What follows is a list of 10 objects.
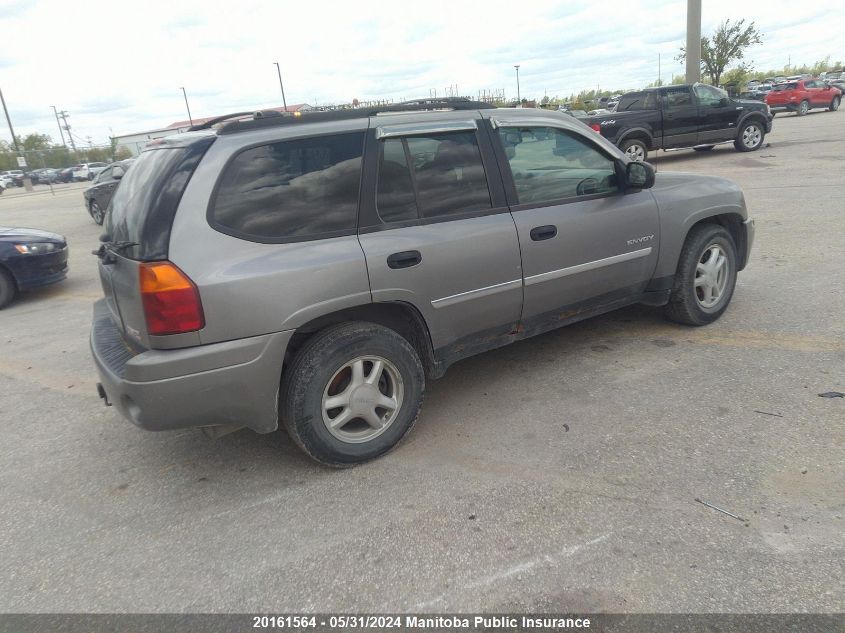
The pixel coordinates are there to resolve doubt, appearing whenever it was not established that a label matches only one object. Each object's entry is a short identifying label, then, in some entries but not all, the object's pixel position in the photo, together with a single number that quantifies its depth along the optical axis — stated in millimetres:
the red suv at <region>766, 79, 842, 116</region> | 29672
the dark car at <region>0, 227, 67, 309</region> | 7616
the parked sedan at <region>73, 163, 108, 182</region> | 43931
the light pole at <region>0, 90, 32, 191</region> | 34272
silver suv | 2832
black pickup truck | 14812
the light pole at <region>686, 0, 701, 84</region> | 23656
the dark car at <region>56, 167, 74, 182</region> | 41438
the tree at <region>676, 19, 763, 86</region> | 43188
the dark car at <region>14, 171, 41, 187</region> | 40194
